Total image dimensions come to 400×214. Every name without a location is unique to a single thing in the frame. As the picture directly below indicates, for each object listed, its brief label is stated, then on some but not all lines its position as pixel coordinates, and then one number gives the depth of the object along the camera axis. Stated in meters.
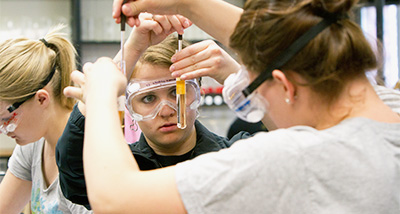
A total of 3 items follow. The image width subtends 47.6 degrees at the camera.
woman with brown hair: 0.98
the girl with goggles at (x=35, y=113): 2.00
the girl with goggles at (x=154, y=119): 1.62
